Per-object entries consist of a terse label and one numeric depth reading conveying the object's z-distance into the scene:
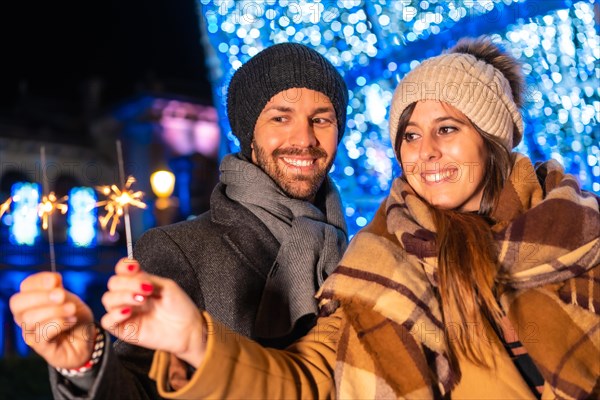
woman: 1.61
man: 2.14
